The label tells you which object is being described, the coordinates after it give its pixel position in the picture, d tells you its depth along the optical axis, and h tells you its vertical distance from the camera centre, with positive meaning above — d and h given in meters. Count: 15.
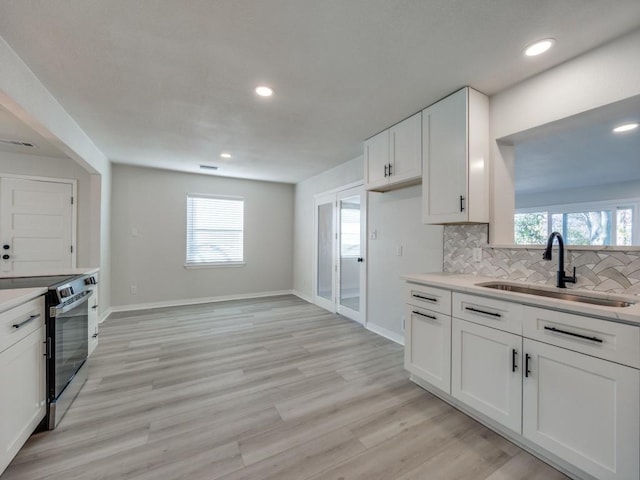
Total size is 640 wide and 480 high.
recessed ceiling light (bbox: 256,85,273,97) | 2.22 +1.24
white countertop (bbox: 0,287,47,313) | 1.39 -0.33
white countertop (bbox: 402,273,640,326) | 1.25 -0.32
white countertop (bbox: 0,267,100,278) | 2.22 -0.32
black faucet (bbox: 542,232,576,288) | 1.79 -0.13
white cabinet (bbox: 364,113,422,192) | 2.63 +0.90
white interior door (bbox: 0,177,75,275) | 3.76 +0.16
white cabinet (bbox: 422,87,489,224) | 2.19 +0.70
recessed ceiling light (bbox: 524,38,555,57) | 1.67 +1.23
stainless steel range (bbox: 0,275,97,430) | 1.78 -0.73
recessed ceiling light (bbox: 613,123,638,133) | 2.05 +0.91
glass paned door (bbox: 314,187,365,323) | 4.15 -0.22
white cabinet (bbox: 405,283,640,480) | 1.24 -0.76
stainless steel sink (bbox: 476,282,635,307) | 1.59 -0.35
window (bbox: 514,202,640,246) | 3.39 +0.27
